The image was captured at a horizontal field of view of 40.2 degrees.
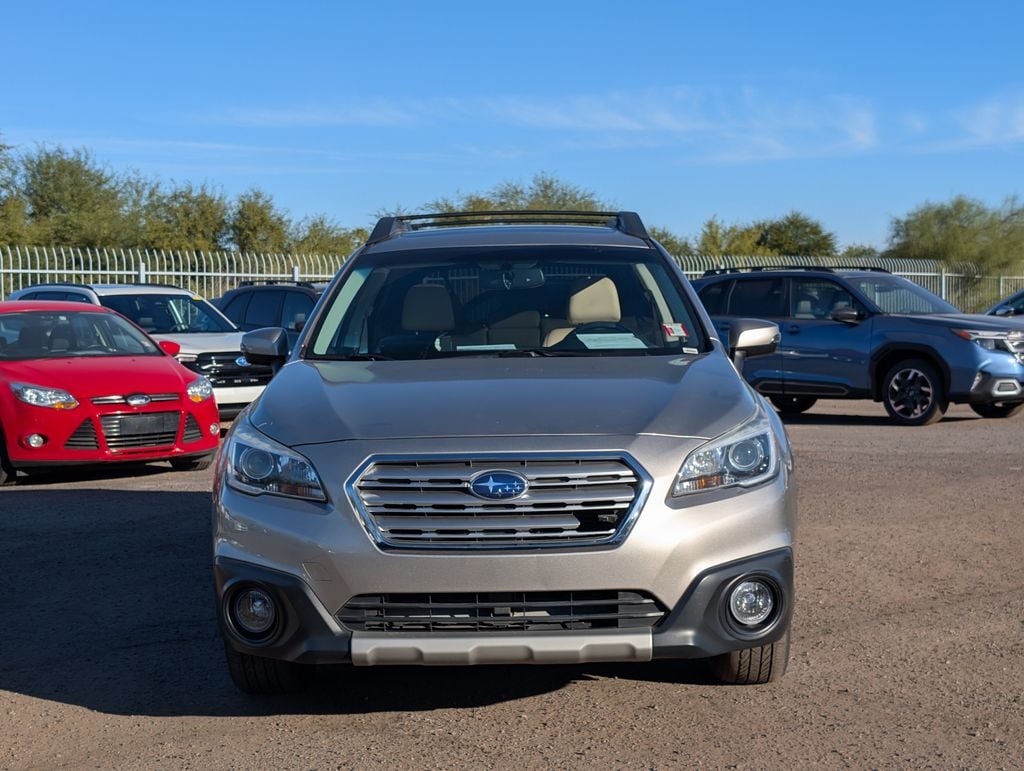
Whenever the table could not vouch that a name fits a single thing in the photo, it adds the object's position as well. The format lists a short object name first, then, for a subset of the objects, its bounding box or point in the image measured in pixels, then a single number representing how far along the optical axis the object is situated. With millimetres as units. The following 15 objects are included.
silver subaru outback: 4453
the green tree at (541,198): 46750
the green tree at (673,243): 50250
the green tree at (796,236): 58750
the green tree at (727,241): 52312
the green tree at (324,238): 51625
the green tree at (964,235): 48750
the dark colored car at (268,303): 18484
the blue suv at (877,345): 15656
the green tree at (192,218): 49656
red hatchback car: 11078
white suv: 15484
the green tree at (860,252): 52784
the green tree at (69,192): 47031
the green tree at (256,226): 51344
